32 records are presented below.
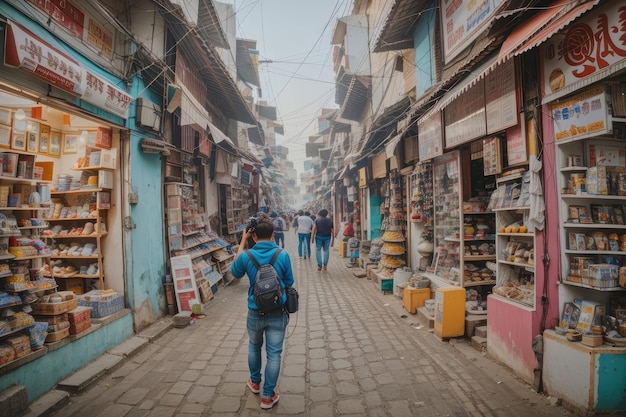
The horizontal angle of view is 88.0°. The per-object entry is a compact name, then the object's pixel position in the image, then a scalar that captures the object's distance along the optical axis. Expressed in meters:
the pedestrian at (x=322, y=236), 11.46
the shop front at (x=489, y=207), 4.32
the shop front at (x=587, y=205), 3.23
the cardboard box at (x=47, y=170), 5.16
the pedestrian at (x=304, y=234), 13.52
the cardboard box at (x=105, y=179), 5.75
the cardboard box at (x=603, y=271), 3.51
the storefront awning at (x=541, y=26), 3.02
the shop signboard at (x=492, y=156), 4.93
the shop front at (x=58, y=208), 3.71
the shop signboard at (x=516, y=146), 4.28
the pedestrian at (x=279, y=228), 13.10
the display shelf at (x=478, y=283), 6.13
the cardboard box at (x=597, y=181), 3.59
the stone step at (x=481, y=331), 5.18
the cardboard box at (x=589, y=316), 3.53
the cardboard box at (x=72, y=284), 6.07
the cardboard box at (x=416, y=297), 6.90
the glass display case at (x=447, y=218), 6.57
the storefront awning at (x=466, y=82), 4.41
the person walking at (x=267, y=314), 3.58
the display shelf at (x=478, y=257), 6.19
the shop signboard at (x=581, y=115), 3.32
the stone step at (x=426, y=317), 6.05
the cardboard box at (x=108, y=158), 5.79
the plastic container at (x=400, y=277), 8.16
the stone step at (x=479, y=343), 4.98
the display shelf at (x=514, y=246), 4.42
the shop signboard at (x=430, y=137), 6.61
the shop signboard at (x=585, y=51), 3.10
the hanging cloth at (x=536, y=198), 3.95
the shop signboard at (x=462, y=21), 5.07
